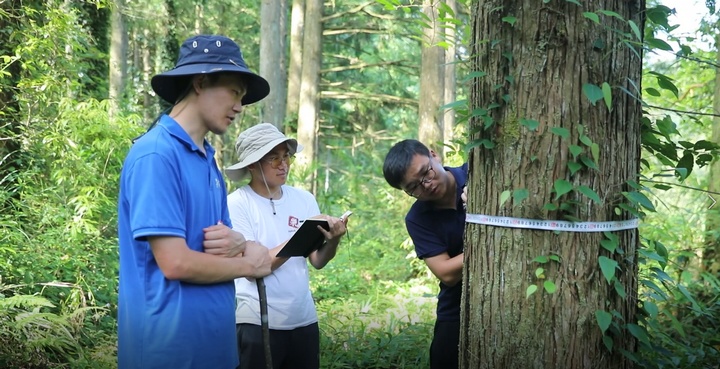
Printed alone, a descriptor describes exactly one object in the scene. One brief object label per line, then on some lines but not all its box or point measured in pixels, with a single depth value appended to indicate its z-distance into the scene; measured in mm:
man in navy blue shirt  3477
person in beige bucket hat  3525
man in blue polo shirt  2332
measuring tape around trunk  2533
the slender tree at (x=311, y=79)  16031
